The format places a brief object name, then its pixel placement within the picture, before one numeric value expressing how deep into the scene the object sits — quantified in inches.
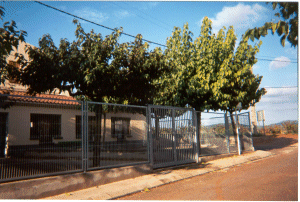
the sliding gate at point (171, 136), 313.3
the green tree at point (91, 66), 244.5
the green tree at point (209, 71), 421.7
